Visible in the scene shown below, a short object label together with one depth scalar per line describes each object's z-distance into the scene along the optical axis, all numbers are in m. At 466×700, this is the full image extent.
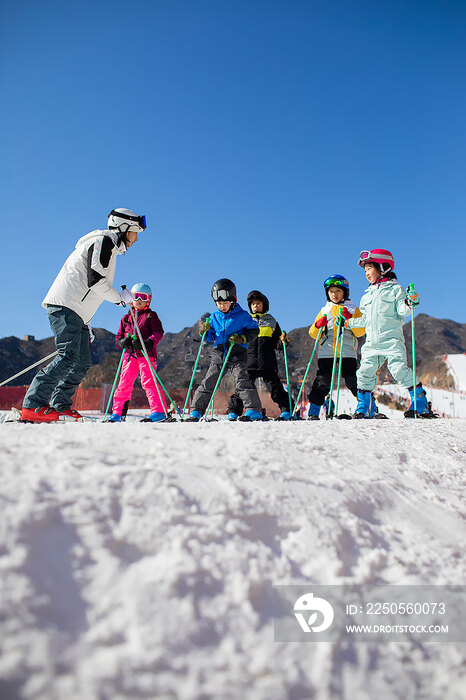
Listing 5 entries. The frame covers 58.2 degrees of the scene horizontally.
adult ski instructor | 3.25
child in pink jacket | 4.76
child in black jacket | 6.01
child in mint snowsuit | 4.61
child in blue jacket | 4.43
